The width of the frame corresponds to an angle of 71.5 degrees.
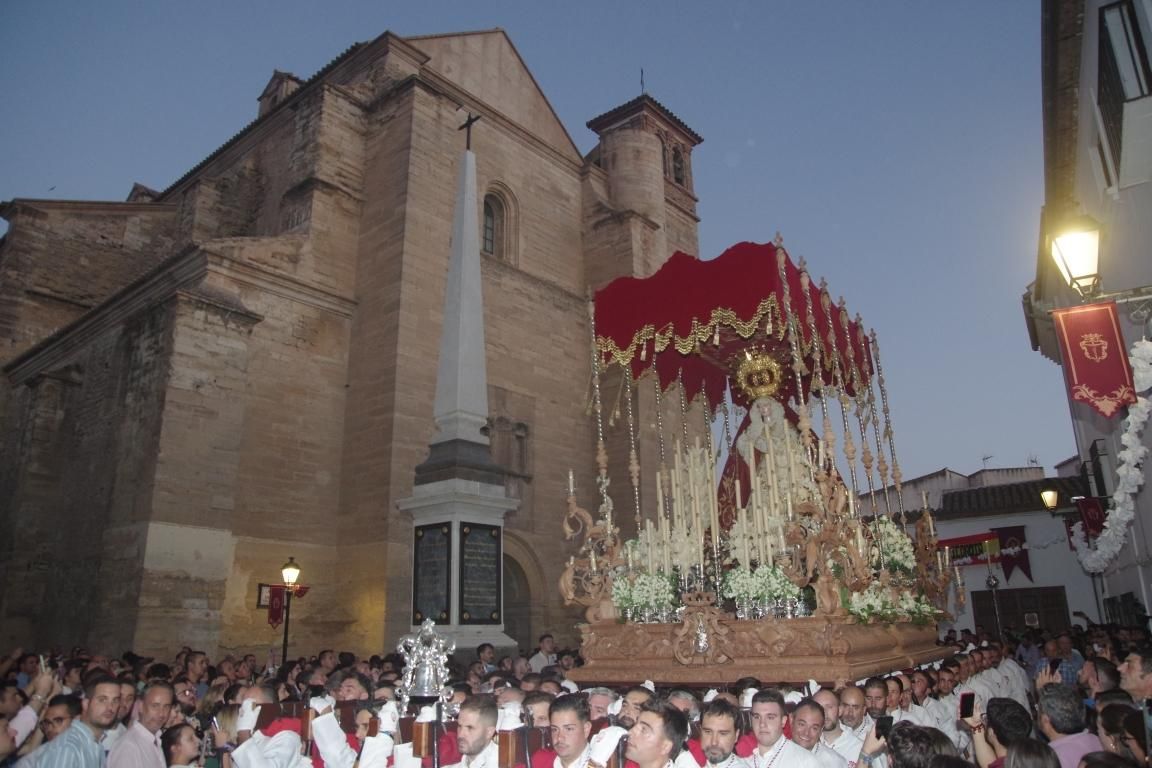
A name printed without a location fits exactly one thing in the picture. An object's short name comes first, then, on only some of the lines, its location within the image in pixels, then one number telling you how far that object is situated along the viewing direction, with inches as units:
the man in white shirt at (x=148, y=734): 191.2
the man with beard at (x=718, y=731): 149.3
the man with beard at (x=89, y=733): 172.9
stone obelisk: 317.7
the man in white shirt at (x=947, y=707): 266.1
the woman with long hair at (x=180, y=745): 183.8
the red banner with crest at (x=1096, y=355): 253.6
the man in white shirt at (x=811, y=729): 174.1
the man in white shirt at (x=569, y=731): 147.9
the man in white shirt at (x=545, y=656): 412.5
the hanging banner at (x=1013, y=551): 909.2
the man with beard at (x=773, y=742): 161.3
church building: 530.9
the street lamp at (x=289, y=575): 486.8
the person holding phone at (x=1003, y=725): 143.3
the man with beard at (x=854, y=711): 213.6
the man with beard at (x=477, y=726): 152.2
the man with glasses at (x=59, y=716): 183.8
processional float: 272.5
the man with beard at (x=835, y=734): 201.0
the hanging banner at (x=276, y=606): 538.0
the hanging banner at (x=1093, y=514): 577.9
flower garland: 247.4
